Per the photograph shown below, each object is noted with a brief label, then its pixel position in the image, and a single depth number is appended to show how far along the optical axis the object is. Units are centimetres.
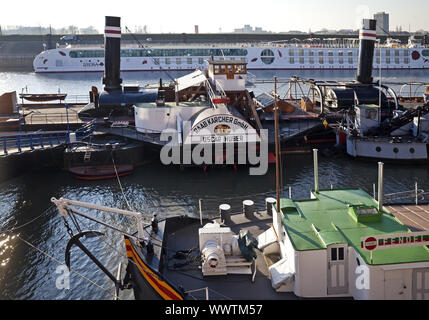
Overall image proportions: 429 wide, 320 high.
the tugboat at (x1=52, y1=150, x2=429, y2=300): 1243
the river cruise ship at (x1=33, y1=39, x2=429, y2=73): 10294
